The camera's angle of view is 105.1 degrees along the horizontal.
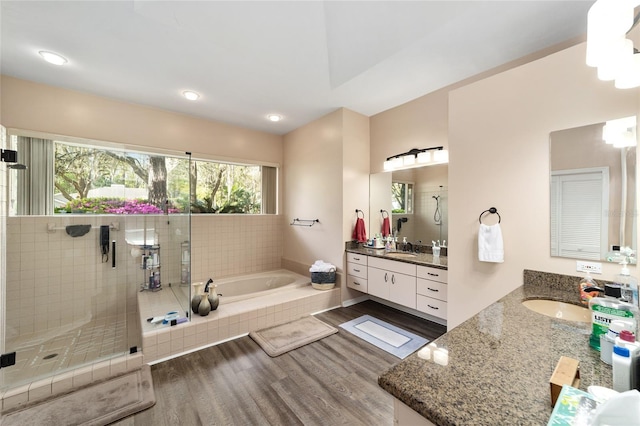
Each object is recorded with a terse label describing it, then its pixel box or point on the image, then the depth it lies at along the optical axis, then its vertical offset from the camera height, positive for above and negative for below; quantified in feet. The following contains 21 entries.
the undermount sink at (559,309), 4.59 -1.91
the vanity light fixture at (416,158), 9.71 +2.25
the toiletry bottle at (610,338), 2.59 -1.36
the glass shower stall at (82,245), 7.50 -1.26
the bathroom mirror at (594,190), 4.75 +0.44
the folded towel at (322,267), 11.28 -2.58
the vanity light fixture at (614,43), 2.89 +2.22
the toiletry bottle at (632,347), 2.12 -1.23
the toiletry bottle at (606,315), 2.97 -1.30
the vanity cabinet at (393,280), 9.24 -2.77
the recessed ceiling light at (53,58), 7.25 +4.69
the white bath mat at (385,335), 8.02 -4.46
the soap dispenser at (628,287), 3.76 -1.20
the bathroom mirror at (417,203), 9.93 +0.39
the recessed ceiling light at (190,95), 9.66 +4.72
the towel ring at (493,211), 6.34 +0.01
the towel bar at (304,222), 12.91 -0.57
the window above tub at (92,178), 8.44 +1.30
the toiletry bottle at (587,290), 4.45 -1.47
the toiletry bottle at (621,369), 2.12 -1.39
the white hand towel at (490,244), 6.16 -0.83
